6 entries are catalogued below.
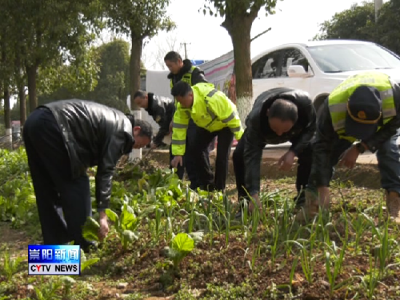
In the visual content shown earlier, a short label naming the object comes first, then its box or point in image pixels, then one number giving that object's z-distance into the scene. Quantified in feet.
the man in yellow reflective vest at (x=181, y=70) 24.23
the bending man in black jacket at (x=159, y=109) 24.72
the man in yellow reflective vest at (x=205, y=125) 20.68
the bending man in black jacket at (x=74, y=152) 14.10
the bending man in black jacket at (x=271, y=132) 15.38
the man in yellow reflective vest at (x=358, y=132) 13.55
